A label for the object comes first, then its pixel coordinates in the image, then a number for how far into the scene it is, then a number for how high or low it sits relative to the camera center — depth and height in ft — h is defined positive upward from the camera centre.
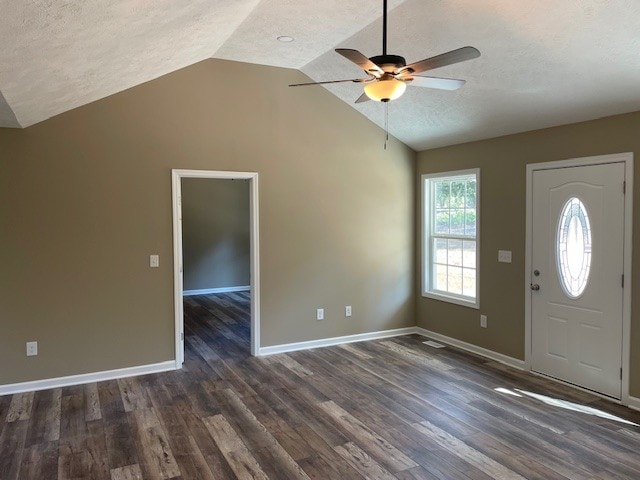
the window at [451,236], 18.11 -0.29
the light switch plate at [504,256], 16.39 -0.96
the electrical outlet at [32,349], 14.08 -3.60
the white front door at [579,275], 13.17 -1.40
